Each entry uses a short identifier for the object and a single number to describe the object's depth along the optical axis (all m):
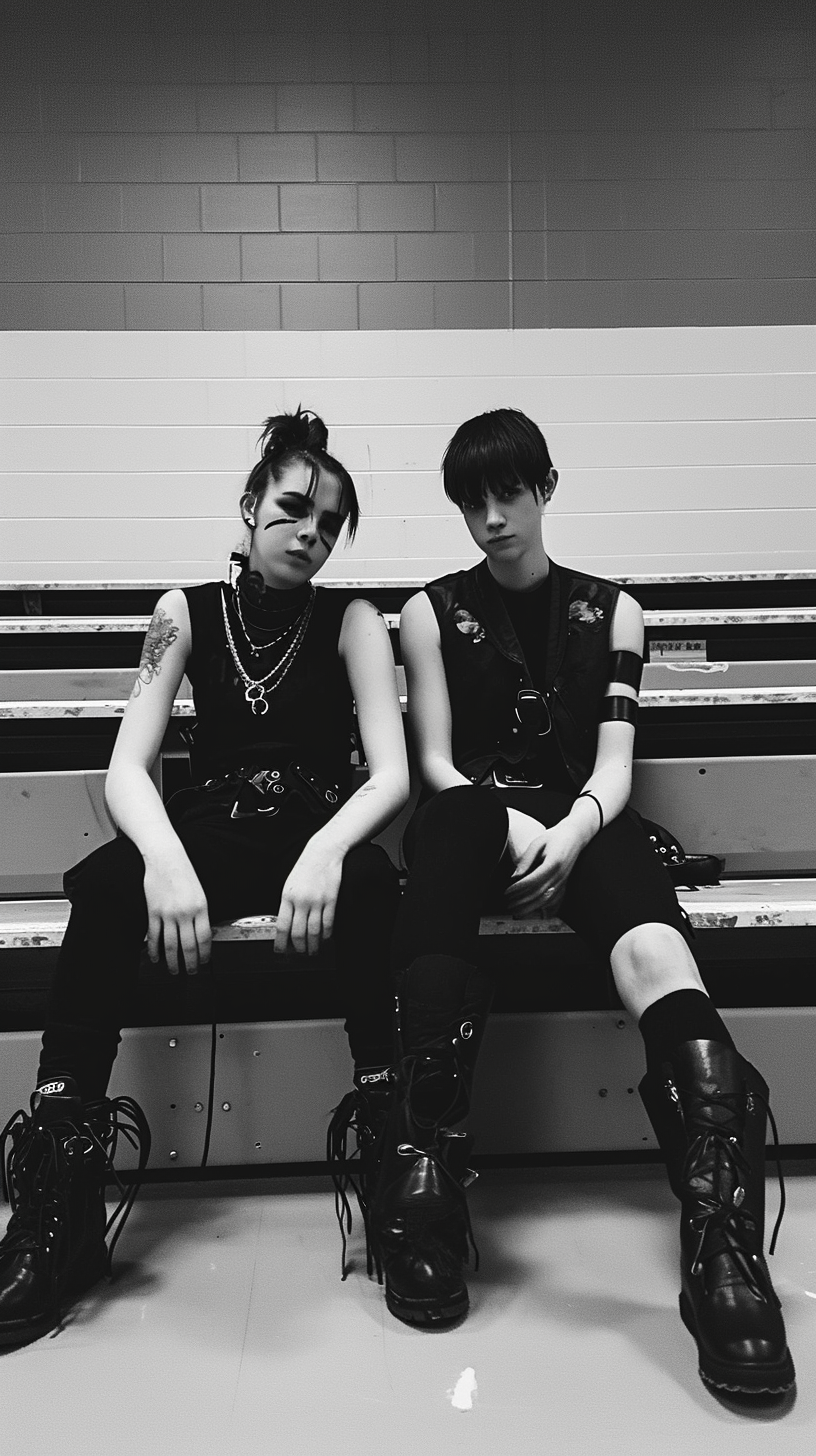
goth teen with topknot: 1.12
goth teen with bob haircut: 1.03
